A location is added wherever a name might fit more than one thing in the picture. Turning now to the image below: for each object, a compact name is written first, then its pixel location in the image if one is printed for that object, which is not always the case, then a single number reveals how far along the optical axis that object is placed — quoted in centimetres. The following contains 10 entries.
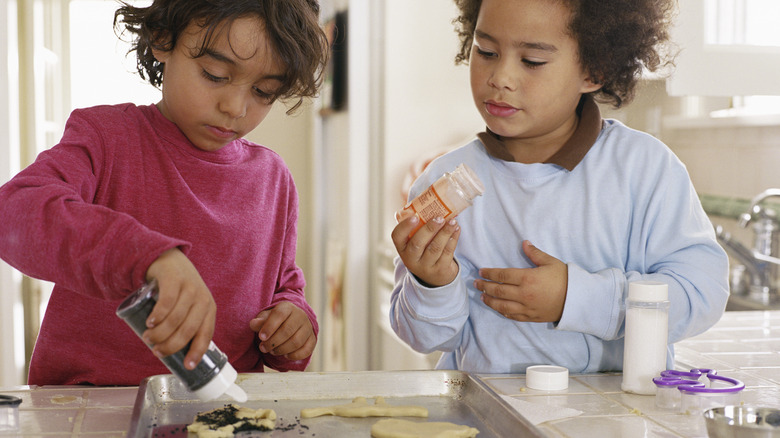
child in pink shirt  101
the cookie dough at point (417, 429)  75
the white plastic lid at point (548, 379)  90
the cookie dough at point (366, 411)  82
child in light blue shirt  95
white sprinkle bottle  88
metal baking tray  78
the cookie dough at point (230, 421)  74
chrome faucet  199
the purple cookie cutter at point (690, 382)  81
